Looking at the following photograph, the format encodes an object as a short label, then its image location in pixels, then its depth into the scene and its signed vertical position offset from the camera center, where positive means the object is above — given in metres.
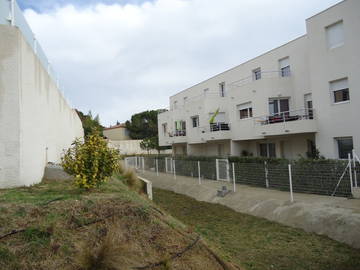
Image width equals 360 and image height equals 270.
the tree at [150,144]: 43.20 +1.08
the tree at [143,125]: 54.16 +4.90
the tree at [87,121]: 38.83 +5.02
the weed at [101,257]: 3.49 -1.32
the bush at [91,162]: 6.42 -0.20
